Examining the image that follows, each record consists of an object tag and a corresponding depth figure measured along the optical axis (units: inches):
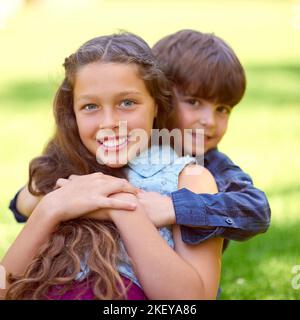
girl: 92.4
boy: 113.9
